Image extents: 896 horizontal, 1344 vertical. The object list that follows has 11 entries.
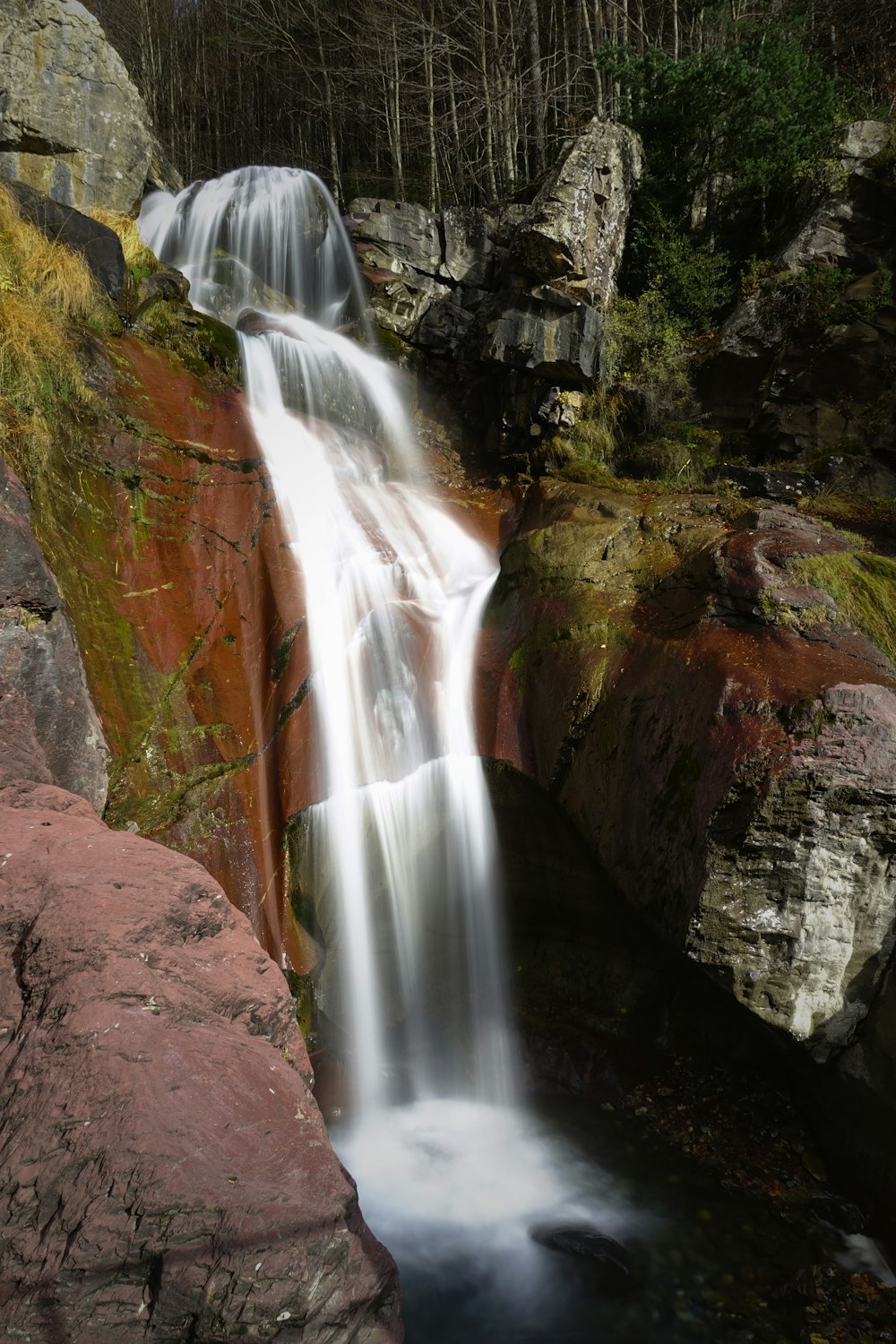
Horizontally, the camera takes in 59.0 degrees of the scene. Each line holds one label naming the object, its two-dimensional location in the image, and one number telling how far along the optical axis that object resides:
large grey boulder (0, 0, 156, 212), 10.95
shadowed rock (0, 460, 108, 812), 4.80
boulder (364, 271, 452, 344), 13.19
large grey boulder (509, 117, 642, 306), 10.82
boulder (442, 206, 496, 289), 13.85
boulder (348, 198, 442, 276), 13.85
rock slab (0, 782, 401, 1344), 2.62
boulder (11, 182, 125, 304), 8.14
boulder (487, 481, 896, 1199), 4.70
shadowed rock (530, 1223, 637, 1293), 4.34
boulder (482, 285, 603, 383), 10.43
